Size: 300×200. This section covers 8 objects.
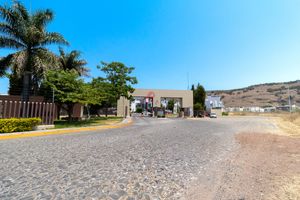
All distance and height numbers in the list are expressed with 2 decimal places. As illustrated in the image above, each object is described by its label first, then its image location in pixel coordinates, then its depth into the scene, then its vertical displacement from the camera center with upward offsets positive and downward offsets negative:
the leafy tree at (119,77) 19.88 +4.83
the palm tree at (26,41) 11.09 +6.15
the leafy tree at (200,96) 41.51 +3.74
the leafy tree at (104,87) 16.73 +2.79
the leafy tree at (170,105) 60.65 +1.19
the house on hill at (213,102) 45.64 +1.91
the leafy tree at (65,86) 11.39 +2.00
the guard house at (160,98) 31.39 +2.51
